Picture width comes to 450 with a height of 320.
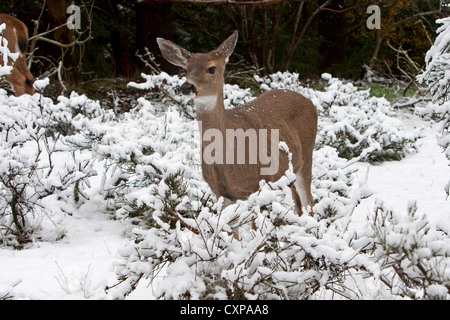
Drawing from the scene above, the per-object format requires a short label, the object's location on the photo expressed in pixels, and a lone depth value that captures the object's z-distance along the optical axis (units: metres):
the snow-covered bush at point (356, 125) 7.73
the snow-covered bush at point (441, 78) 4.00
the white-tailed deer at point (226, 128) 4.12
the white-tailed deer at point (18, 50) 8.01
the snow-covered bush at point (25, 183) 4.80
